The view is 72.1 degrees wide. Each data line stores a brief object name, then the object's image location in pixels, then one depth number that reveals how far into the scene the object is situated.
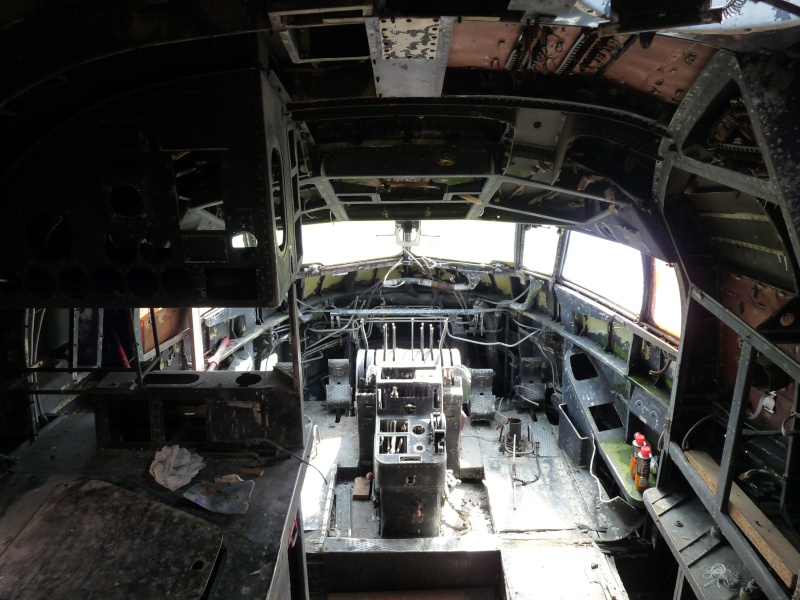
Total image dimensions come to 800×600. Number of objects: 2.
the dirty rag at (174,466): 3.41
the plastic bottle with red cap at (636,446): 5.18
